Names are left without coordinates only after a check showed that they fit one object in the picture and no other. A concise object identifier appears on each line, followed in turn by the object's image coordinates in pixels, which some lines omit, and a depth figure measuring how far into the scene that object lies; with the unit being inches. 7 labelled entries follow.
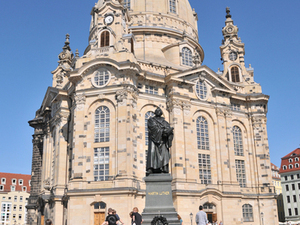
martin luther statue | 673.6
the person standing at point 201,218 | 660.1
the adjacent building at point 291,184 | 2785.4
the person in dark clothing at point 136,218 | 641.5
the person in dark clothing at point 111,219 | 587.8
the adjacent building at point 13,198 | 3112.7
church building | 1401.3
